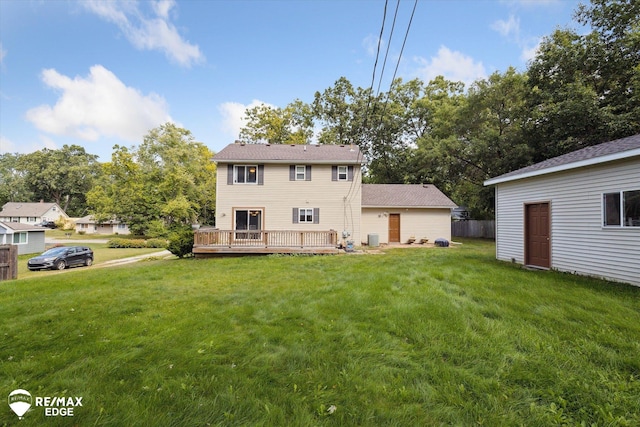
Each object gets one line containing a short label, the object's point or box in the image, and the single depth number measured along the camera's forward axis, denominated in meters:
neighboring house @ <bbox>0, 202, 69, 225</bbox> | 45.00
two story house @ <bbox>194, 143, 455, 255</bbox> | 15.07
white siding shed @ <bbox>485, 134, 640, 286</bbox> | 6.15
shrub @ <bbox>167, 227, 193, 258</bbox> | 12.91
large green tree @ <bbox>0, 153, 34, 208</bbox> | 50.94
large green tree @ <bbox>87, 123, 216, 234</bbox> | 27.88
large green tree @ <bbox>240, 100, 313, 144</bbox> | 29.39
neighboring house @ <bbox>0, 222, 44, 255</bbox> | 19.83
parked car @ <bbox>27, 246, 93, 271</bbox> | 13.44
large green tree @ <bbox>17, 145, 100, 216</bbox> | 53.12
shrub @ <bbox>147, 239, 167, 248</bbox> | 24.51
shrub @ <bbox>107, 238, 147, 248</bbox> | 24.22
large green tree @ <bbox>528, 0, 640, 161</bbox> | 14.10
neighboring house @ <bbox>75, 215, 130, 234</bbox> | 40.94
